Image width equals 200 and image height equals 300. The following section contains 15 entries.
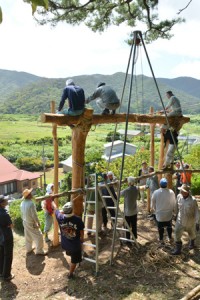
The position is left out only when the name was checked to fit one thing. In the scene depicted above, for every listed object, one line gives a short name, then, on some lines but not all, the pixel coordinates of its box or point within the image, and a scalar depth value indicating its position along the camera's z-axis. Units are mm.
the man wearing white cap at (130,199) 6816
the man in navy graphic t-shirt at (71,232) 5336
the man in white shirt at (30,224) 6422
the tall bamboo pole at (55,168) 7160
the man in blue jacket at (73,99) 6082
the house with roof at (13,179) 35625
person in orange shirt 8961
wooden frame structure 6172
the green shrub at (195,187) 12602
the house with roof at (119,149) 55412
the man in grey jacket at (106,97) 6605
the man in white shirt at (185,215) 6189
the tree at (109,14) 9911
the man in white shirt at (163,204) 6715
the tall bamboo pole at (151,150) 9259
